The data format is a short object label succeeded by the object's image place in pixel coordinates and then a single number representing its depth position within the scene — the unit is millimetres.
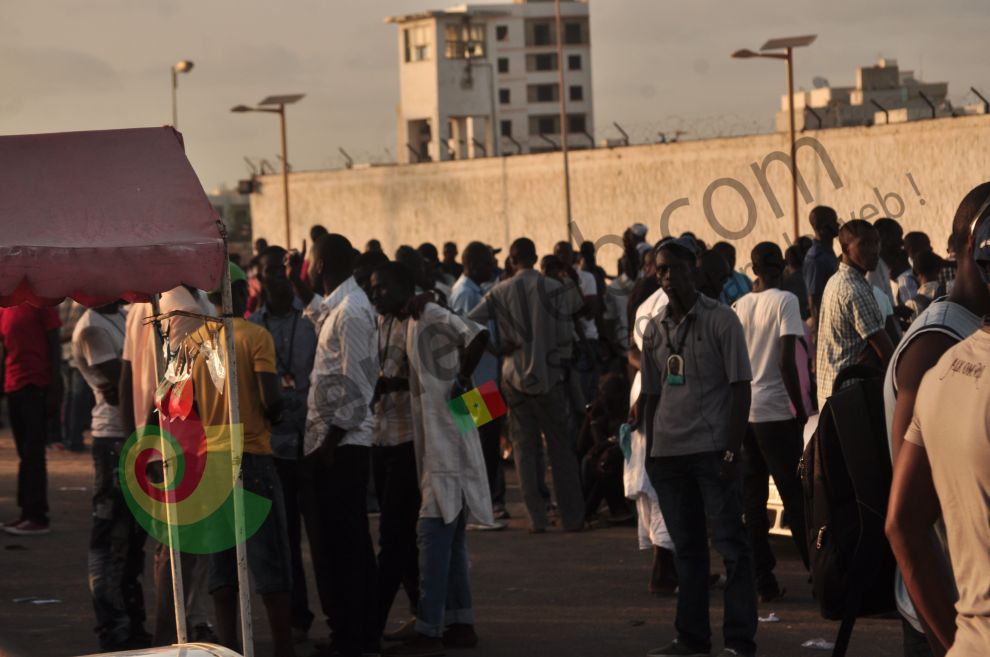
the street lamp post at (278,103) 44094
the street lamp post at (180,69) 53838
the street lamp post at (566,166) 40209
